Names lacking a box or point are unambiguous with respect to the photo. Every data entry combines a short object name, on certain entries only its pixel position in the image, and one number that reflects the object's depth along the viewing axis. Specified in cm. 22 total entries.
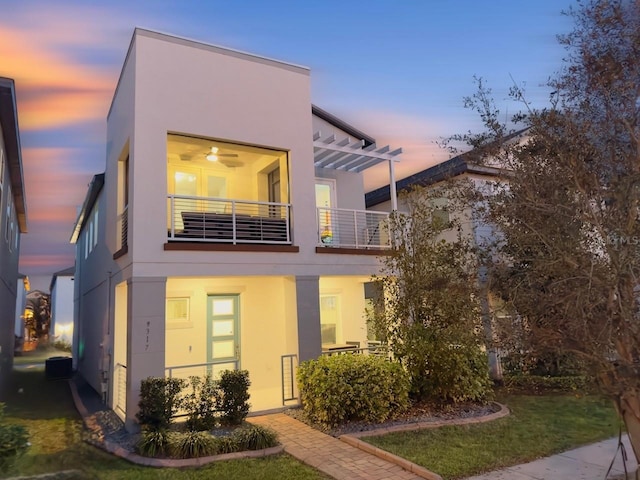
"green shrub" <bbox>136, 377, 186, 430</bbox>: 834
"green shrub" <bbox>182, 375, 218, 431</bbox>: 859
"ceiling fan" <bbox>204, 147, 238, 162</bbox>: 1196
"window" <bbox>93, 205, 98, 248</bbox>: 1625
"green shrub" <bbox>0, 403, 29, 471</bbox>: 421
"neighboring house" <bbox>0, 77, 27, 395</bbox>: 1048
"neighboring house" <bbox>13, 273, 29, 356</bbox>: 3478
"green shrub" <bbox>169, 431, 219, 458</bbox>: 720
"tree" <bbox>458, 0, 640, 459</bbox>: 490
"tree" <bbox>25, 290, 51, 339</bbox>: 4619
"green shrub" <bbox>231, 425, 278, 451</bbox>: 749
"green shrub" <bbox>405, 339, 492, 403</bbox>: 953
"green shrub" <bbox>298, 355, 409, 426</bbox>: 877
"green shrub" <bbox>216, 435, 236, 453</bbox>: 739
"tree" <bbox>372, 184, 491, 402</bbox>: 941
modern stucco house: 953
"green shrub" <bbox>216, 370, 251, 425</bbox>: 895
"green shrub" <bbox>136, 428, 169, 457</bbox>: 736
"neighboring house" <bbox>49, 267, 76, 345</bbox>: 3706
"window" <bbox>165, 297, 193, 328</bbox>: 1173
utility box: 1856
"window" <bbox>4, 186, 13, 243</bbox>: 1456
